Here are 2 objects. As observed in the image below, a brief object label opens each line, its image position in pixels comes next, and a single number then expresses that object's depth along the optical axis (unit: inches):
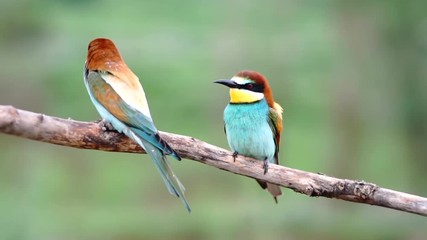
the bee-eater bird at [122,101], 263.1
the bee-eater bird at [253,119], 309.3
